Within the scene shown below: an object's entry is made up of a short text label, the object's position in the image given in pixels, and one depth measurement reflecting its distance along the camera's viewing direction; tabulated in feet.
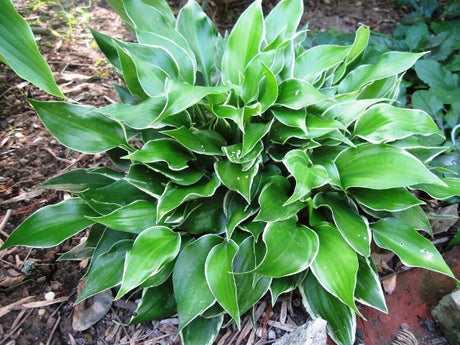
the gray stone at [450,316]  1.51
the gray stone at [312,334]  1.29
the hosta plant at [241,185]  1.41
